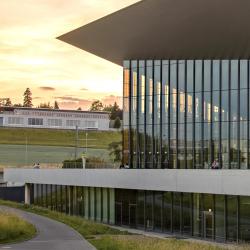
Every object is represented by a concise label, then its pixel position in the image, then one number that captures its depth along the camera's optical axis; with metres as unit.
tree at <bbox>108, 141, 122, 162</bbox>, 90.43
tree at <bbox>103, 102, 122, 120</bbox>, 185.65
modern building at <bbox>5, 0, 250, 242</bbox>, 34.25
